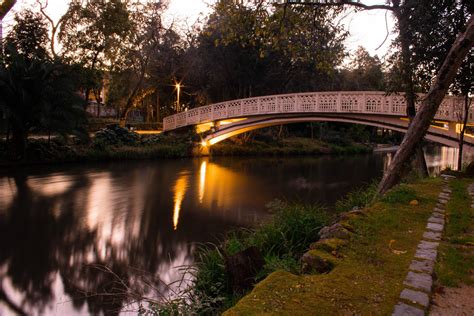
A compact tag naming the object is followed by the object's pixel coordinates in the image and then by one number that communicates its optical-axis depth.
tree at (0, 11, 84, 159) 14.39
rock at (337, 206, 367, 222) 4.15
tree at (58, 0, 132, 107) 20.92
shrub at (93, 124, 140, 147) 18.70
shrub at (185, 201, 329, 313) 3.39
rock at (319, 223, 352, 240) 3.48
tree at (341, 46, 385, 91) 35.66
